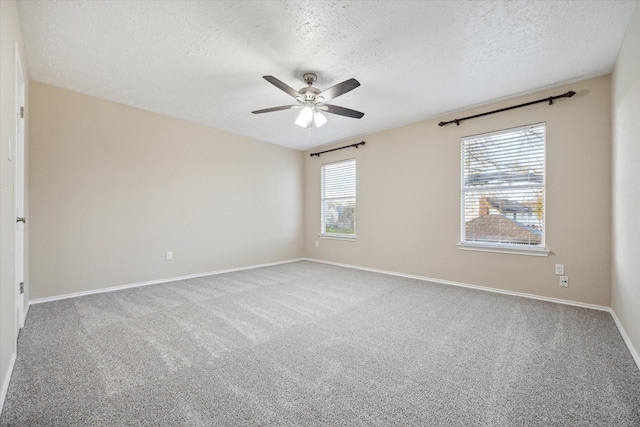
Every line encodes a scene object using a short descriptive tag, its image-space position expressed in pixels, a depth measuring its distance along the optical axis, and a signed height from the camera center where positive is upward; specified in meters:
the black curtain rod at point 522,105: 3.12 +1.36
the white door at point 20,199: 2.34 +0.12
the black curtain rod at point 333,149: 5.18 +1.31
